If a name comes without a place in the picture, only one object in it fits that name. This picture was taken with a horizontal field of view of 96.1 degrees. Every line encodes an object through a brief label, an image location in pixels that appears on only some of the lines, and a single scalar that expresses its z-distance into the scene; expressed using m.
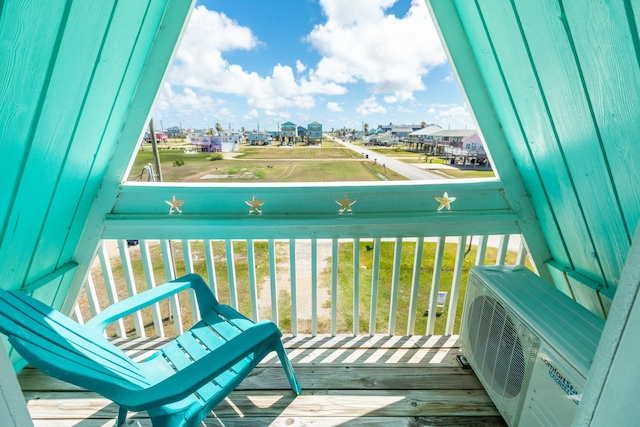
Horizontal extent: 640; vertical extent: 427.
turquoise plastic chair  0.78
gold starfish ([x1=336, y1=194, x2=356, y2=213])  1.55
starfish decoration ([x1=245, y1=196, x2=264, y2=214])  1.53
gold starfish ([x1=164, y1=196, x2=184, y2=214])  1.52
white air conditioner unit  0.91
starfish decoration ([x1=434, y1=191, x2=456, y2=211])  1.56
